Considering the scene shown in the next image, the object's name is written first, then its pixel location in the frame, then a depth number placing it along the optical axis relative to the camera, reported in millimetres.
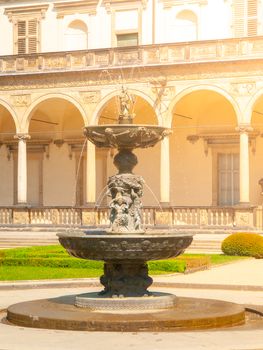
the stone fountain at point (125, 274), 11891
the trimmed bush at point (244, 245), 26125
